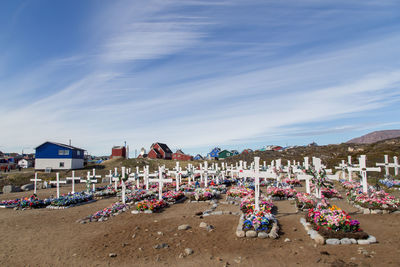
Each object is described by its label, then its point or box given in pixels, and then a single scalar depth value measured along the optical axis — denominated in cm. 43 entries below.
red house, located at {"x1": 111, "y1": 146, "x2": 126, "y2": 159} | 7944
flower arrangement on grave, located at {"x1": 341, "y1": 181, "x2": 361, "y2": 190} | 2031
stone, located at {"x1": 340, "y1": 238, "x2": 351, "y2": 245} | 791
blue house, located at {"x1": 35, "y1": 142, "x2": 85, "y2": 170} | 5378
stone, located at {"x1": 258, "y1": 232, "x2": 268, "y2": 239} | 899
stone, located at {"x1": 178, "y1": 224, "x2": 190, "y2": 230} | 1077
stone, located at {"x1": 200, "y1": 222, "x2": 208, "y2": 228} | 1083
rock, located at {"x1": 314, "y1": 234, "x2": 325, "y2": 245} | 808
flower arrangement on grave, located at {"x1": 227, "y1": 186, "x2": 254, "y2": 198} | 1813
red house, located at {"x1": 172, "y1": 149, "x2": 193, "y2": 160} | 8856
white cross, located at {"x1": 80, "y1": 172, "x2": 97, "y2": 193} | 2470
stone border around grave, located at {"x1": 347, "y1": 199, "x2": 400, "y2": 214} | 1210
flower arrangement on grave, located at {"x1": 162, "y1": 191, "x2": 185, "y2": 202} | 1801
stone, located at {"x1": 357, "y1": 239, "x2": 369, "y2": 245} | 790
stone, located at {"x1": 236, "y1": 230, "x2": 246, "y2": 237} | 928
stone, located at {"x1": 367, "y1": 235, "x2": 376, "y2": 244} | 796
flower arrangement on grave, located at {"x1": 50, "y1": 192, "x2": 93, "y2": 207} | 1864
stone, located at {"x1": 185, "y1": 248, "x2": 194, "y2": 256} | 806
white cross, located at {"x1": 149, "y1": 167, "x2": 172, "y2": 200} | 1773
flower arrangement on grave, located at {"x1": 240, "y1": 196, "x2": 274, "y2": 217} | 1238
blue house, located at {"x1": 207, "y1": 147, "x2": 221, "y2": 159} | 9750
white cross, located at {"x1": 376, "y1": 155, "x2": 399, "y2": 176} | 2456
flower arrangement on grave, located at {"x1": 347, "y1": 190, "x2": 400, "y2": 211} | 1234
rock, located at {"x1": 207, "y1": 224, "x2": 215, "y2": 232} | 1036
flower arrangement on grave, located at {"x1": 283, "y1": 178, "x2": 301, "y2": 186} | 2552
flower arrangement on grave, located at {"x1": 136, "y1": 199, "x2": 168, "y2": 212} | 1491
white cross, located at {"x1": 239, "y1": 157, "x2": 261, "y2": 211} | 1162
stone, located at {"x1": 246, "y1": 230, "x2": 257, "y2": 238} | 913
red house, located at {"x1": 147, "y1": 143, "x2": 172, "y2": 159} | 8025
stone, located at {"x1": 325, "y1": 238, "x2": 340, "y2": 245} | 796
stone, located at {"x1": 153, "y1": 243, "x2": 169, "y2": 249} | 872
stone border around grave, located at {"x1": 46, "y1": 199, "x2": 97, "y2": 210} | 1814
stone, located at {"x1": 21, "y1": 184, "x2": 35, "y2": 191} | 3345
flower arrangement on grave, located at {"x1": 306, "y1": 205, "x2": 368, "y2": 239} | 818
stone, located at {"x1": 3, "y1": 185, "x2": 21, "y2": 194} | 3181
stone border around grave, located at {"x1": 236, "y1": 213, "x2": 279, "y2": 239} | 901
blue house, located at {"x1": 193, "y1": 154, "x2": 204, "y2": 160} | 10231
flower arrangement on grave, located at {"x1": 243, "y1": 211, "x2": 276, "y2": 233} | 944
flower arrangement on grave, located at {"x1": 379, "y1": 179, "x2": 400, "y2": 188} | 2036
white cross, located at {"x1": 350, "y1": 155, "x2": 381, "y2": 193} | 1507
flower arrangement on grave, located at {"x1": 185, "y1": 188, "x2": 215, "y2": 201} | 1822
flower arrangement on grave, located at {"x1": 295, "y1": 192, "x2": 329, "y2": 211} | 1261
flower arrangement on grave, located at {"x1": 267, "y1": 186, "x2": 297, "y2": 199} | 1794
